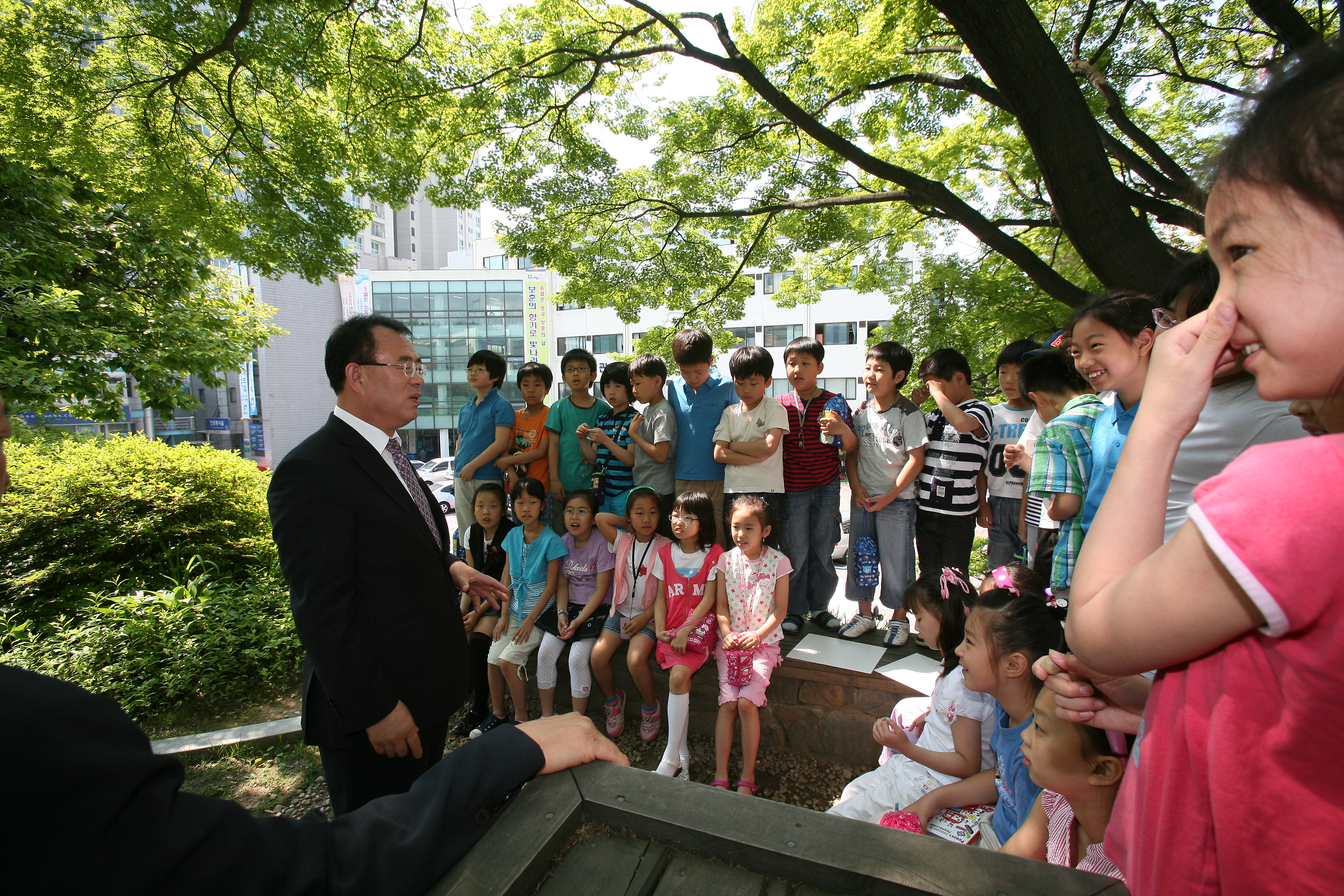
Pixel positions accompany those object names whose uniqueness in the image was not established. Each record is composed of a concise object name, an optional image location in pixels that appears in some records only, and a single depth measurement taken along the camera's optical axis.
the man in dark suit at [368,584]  1.87
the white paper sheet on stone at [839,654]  3.42
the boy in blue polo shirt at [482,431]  4.86
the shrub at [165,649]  4.21
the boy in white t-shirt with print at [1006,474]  3.89
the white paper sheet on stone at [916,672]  3.20
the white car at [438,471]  20.77
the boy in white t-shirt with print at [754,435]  3.92
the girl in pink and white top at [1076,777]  1.55
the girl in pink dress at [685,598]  3.34
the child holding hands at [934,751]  2.34
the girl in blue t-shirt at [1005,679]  2.05
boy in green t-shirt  4.65
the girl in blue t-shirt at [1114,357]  2.13
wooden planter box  0.86
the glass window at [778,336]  26.91
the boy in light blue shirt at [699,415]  4.23
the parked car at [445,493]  17.29
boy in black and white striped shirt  3.74
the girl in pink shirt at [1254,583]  0.56
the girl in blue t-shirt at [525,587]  3.91
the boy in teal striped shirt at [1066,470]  2.50
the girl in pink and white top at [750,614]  3.19
